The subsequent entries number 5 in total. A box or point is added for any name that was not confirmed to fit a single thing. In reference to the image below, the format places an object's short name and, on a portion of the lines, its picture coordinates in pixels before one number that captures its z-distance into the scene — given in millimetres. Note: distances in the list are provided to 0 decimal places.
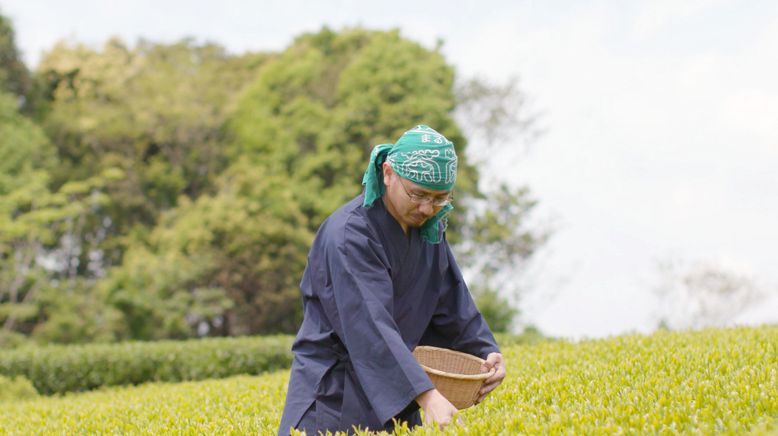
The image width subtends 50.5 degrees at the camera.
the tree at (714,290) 25000
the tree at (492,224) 25031
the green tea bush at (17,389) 12456
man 3527
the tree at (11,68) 26594
